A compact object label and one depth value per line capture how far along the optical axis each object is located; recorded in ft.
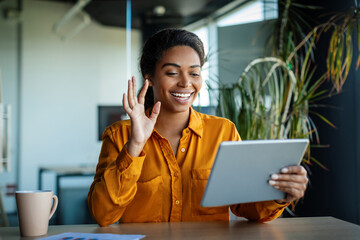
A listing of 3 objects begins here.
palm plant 9.91
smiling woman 4.52
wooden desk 3.69
